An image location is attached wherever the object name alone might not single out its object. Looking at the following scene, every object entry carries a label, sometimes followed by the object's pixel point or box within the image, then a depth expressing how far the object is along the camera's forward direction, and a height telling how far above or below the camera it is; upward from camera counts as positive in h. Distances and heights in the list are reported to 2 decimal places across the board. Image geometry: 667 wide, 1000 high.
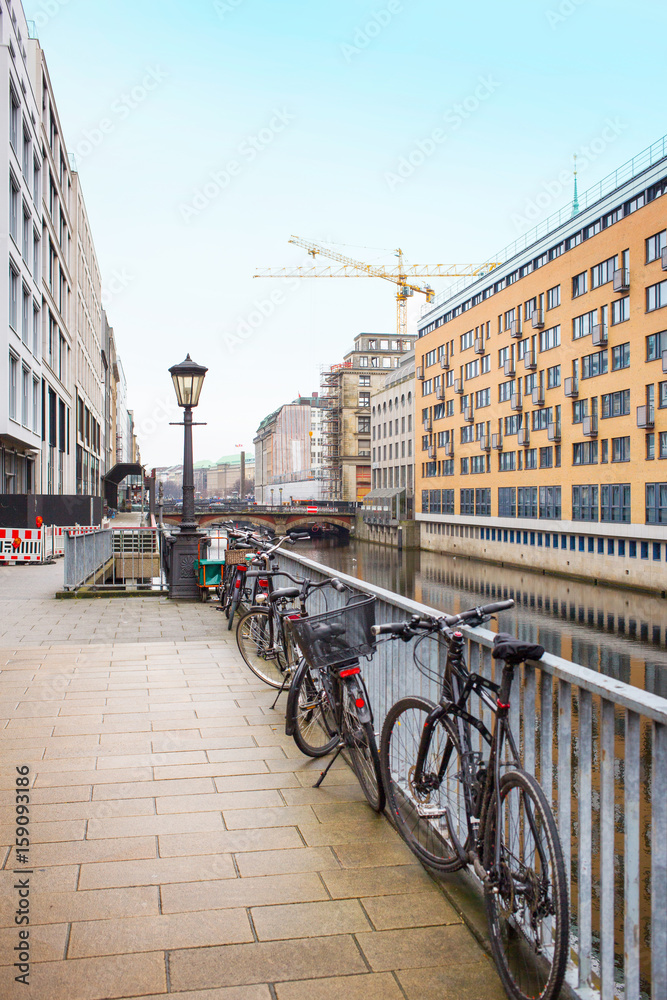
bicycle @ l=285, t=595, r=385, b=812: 4.40 -0.90
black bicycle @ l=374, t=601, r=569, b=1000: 2.65 -1.18
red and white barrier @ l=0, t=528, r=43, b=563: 23.94 -1.24
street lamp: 13.52 -0.10
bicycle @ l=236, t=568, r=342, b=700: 7.07 -1.21
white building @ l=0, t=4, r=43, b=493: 27.27 +8.49
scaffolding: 111.12 +9.89
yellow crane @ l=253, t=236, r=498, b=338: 131.38 +36.44
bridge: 89.02 -1.46
